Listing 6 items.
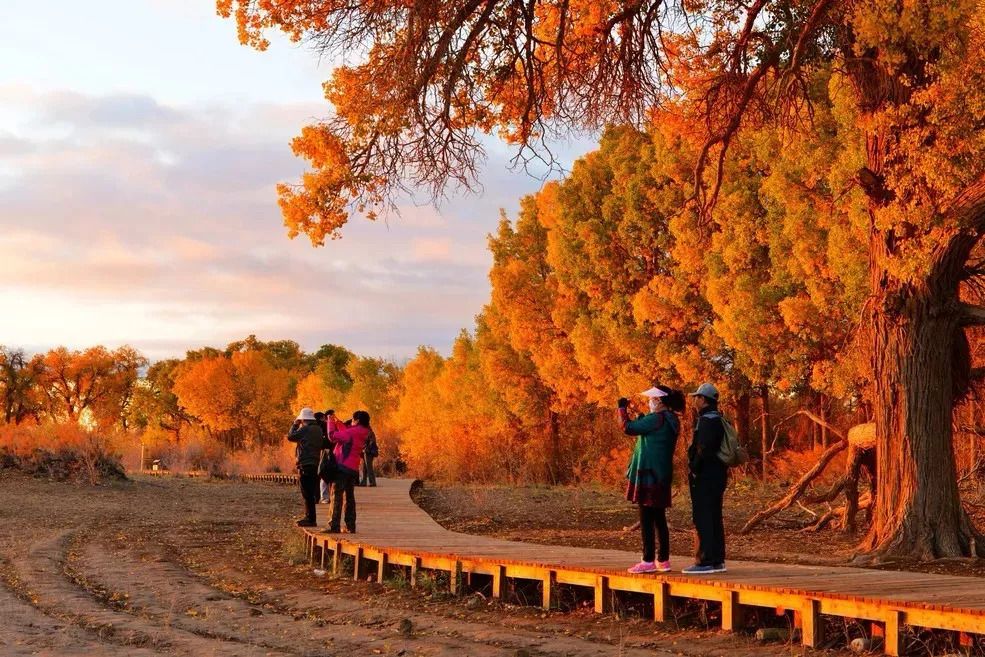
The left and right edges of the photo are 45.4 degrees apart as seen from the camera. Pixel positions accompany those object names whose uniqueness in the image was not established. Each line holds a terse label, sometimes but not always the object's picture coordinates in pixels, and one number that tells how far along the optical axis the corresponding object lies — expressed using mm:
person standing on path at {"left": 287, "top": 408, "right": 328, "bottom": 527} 16922
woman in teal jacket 10789
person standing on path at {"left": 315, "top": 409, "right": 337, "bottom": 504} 16703
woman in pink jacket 16344
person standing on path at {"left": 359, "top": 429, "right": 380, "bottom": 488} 30578
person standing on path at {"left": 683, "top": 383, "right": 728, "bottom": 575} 10680
